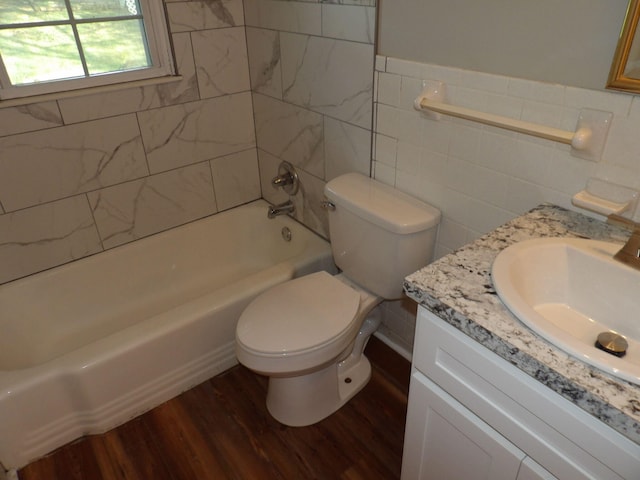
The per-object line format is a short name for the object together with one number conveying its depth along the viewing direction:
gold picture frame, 0.95
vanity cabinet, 0.79
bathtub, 1.61
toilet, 1.50
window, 1.74
